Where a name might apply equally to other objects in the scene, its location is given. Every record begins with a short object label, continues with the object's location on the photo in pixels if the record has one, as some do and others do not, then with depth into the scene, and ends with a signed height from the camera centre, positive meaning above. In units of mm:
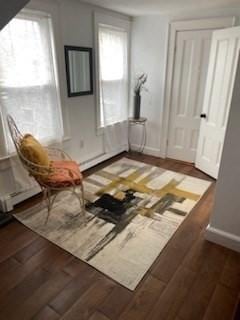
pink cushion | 2252 -977
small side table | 4074 -1002
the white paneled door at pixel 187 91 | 3430 -314
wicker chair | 2221 -962
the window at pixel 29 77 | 2326 -70
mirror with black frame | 3002 -5
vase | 3967 -578
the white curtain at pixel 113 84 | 3531 -223
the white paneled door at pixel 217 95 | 2887 -316
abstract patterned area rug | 2014 -1488
